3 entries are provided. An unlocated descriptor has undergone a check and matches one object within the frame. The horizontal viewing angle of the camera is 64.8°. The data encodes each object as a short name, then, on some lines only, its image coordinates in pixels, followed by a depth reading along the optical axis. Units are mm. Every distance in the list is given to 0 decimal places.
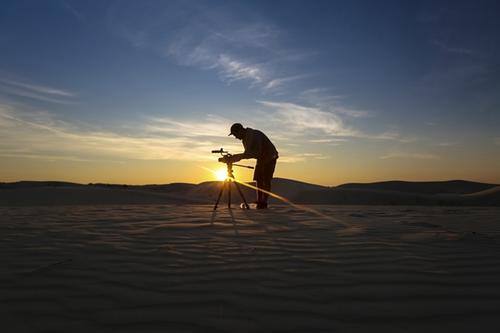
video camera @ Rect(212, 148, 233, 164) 8195
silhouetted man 8484
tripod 8234
